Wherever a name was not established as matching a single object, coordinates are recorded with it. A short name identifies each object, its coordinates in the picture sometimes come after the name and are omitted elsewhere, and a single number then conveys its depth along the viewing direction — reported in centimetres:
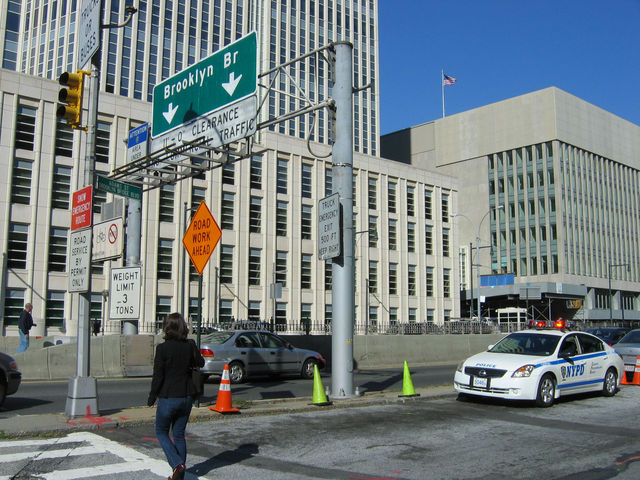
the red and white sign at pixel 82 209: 1066
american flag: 7450
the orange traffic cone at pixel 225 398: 1072
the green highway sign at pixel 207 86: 1463
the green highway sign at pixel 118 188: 1134
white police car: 1197
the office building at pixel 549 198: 7750
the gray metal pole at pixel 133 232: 1645
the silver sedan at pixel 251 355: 1677
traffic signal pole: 995
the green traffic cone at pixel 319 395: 1201
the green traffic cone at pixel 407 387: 1326
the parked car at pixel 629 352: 1697
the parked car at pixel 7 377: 1152
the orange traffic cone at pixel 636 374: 1648
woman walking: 611
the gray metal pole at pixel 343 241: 1316
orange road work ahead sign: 1136
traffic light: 1050
